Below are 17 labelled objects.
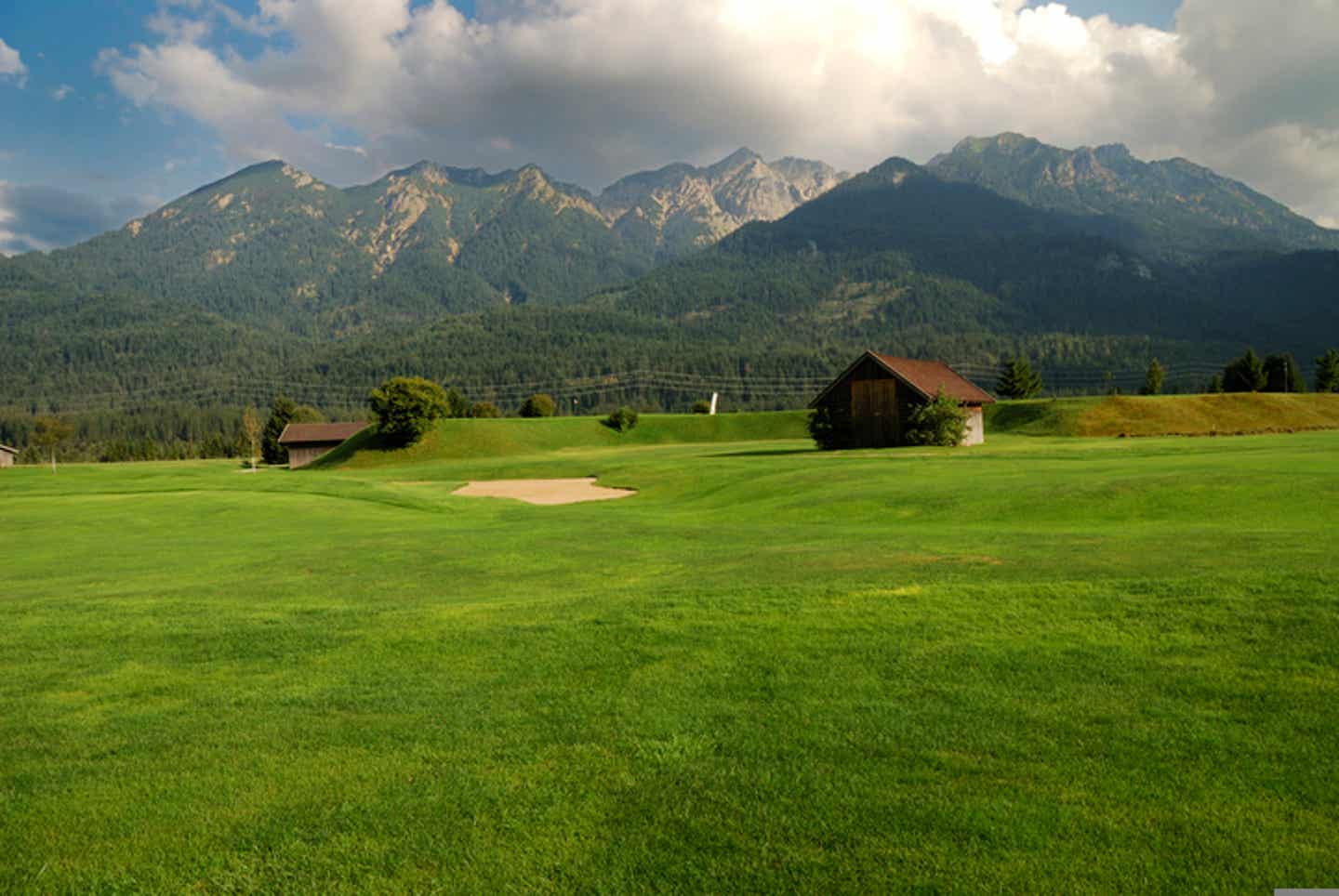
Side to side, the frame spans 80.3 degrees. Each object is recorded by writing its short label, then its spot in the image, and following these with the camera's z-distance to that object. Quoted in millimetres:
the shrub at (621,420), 119188
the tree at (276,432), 126438
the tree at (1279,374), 109250
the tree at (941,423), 68250
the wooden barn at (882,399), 72250
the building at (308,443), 115438
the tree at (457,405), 134000
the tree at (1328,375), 106125
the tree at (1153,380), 118312
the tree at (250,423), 107956
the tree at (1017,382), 115125
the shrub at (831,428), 75125
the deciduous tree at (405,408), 101125
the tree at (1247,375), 104562
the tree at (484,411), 132500
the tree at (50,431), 86812
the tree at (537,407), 131625
